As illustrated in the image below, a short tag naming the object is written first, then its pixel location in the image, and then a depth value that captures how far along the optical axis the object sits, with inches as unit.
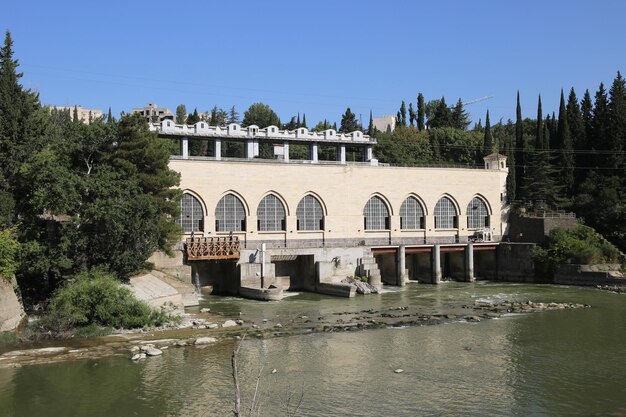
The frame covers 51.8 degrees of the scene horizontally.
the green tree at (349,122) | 3521.2
